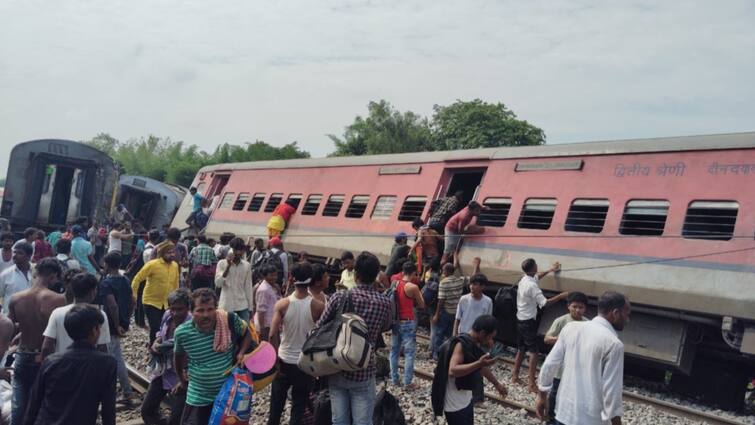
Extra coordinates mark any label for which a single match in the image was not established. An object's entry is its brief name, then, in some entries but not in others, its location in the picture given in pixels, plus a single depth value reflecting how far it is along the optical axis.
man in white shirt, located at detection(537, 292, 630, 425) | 4.18
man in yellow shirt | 8.15
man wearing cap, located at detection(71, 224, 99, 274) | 10.41
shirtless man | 5.38
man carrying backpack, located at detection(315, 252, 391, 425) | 4.76
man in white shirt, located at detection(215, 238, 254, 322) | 8.24
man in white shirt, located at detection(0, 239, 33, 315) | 6.94
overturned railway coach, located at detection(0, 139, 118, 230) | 17.08
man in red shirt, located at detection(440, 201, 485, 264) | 10.91
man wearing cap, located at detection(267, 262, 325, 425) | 5.62
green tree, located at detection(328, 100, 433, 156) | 41.47
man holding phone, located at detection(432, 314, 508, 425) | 4.82
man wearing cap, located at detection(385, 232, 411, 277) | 10.52
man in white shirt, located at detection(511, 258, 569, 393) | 8.45
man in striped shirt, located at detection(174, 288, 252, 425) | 4.84
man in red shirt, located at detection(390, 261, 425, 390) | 7.79
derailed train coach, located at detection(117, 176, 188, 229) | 23.06
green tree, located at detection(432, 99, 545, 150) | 40.31
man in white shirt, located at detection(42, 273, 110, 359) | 5.13
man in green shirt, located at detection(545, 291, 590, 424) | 6.34
